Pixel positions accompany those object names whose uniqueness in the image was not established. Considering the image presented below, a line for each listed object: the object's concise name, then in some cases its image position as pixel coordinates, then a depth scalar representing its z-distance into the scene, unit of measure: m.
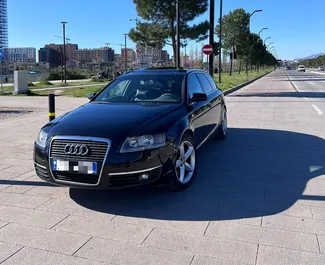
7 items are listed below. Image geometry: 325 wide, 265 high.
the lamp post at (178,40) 15.45
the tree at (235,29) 47.34
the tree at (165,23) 21.72
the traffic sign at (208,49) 21.48
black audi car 4.10
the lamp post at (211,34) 22.05
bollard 6.88
